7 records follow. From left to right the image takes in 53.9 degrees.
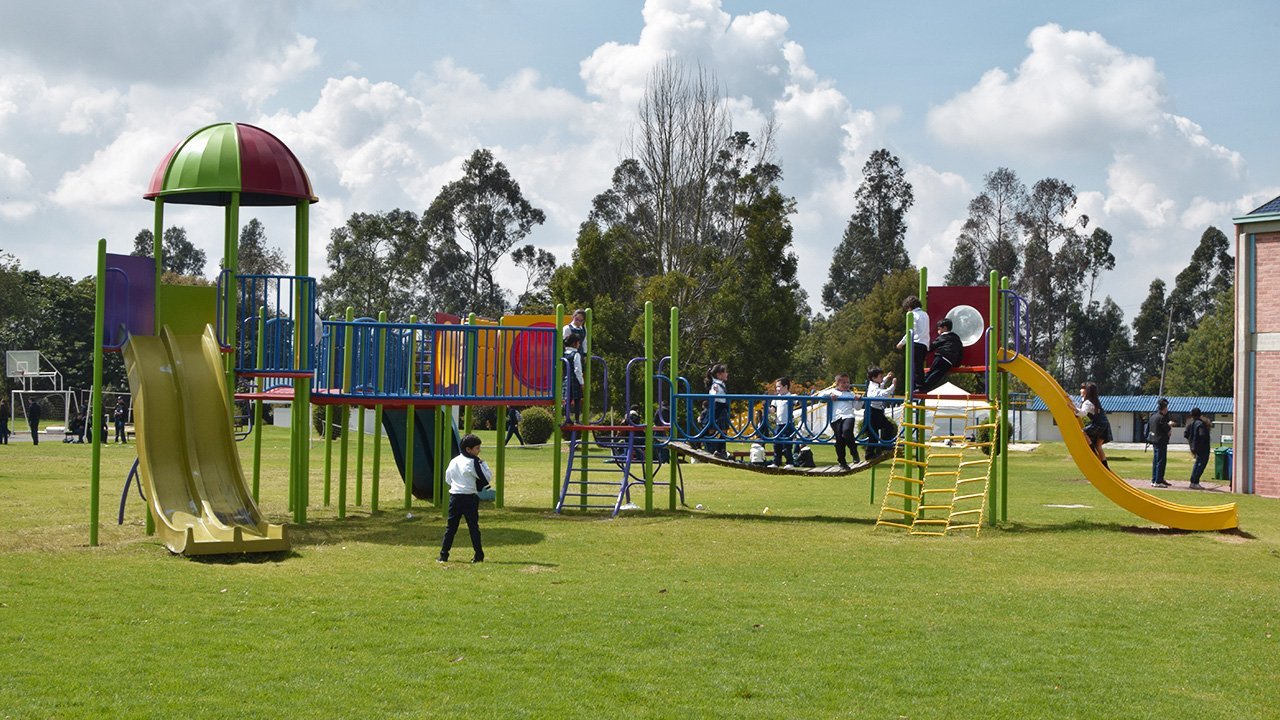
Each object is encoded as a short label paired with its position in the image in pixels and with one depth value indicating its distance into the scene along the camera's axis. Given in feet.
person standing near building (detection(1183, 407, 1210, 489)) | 87.97
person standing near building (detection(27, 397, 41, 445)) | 128.26
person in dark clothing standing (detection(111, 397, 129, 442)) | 133.39
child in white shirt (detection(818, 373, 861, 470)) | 59.77
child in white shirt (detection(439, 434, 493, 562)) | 44.24
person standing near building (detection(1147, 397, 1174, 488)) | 89.35
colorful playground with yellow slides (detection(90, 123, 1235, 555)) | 49.11
